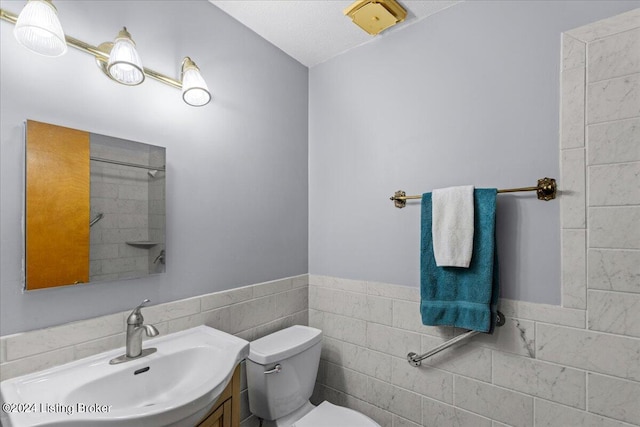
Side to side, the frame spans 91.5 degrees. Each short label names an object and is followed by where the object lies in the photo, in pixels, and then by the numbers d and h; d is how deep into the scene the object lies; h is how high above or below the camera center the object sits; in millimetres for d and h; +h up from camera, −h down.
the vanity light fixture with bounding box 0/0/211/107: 876 +518
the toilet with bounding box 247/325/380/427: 1422 -835
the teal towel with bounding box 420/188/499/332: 1275 -307
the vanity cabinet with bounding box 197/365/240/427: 1062 -703
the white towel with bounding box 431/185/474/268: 1317 -64
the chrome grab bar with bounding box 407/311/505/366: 1321 -615
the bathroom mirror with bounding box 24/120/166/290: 979 +10
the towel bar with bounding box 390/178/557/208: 1211 +87
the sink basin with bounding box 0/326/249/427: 770 -525
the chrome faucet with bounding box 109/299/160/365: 1087 -434
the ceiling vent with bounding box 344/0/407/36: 1448 +955
